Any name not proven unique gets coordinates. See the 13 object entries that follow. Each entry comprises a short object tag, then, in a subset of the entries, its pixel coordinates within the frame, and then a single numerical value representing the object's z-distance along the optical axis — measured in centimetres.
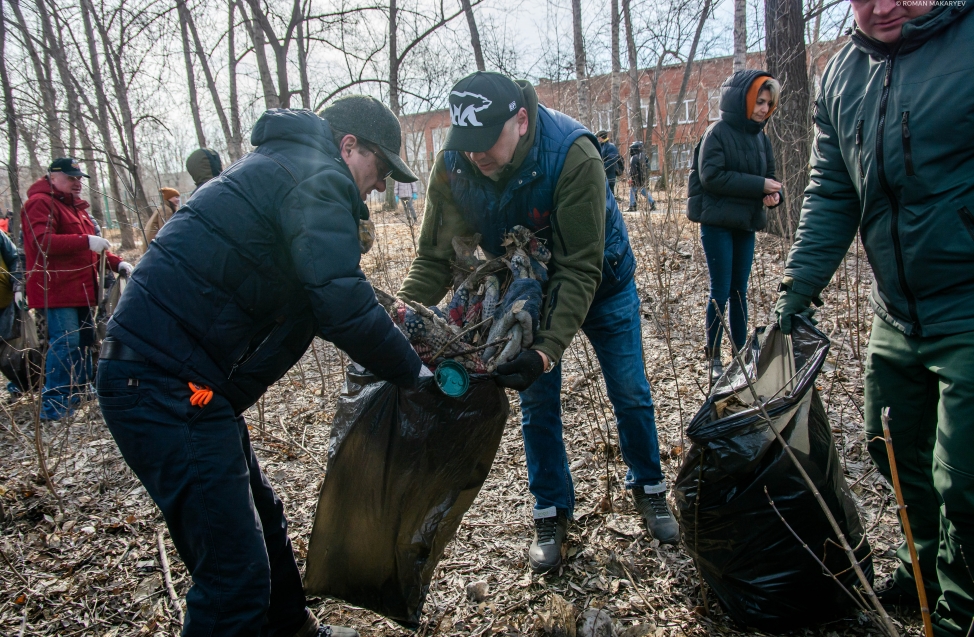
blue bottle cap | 164
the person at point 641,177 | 613
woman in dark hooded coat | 328
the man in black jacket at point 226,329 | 133
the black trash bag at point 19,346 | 405
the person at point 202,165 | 442
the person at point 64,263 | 382
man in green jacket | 132
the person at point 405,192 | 757
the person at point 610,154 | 665
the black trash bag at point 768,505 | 150
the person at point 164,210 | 457
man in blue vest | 174
